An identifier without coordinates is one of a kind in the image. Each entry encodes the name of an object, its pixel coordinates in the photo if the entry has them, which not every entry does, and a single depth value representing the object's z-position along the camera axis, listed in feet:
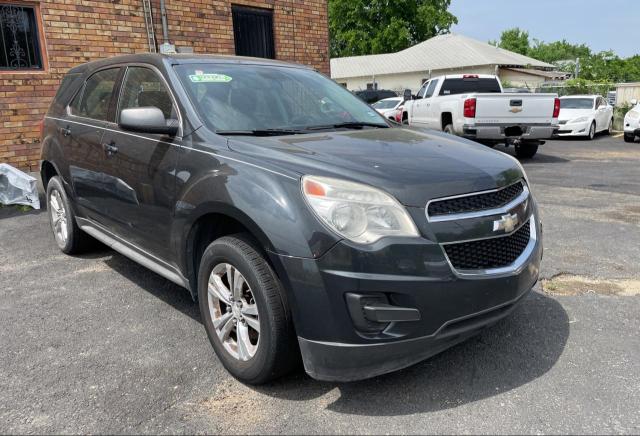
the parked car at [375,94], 90.02
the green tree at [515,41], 294.66
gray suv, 7.61
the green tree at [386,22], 170.30
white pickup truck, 34.50
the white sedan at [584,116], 56.59
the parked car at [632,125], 51.72
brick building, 27.14
